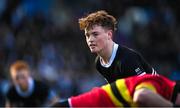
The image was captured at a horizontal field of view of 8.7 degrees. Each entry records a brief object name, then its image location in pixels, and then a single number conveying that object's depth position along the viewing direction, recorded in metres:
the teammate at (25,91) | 14.59
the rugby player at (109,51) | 9.76
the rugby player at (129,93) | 7.97
